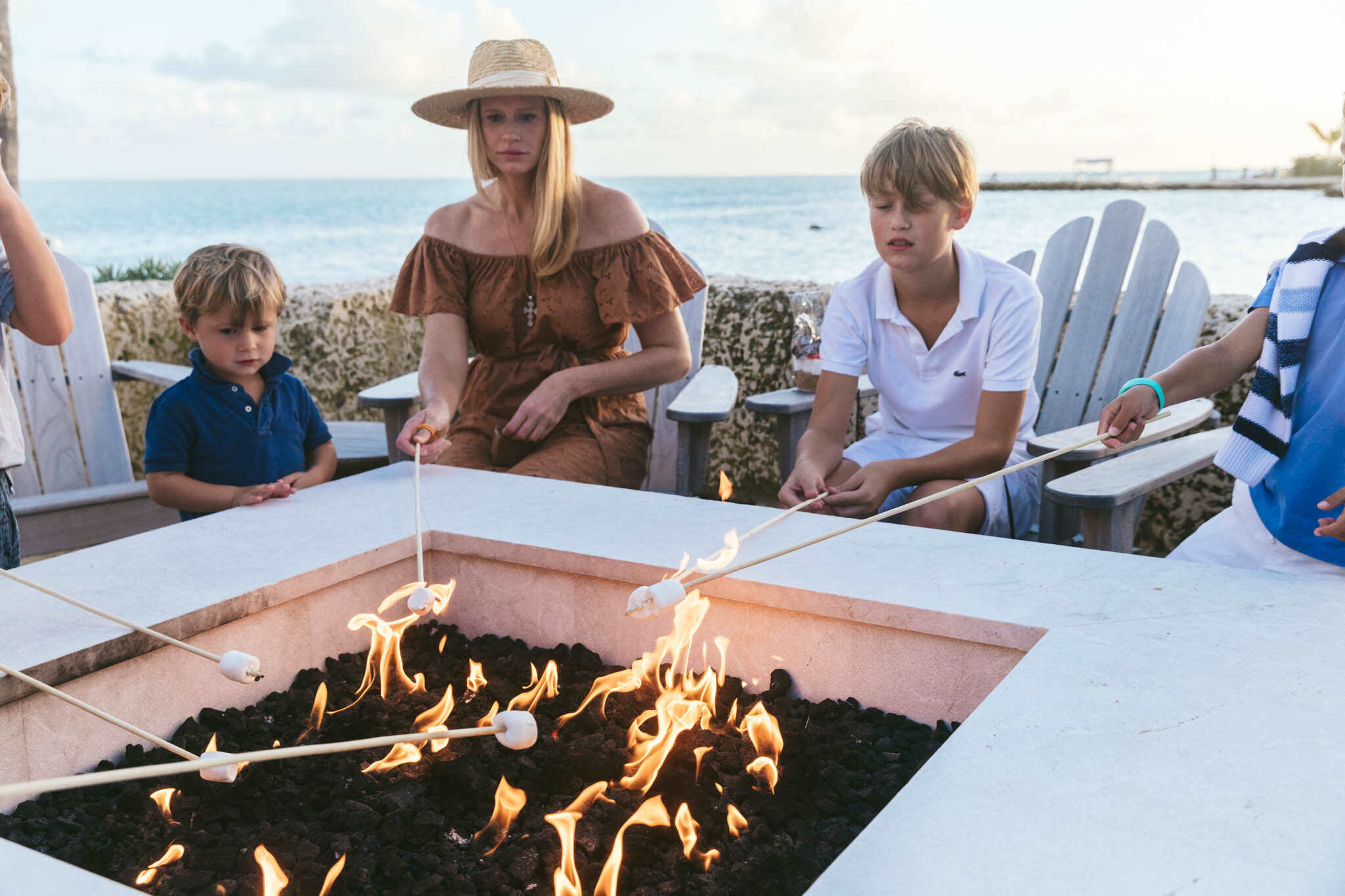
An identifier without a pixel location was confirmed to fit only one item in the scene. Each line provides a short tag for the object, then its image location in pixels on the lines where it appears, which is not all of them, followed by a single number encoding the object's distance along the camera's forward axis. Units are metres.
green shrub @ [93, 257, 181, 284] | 5.99
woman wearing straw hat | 2.75
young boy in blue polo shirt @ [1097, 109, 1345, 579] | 1.79
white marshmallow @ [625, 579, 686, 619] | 1.32
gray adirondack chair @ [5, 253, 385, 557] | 3.40
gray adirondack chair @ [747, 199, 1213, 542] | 3.20
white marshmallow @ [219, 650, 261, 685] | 1.17
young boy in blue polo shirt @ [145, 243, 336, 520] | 2.48
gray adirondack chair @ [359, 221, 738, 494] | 2.90
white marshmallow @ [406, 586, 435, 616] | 1.52
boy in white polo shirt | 2.34
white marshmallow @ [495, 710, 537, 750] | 1.01
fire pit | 0.97
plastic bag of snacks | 3.27
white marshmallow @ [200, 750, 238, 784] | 1.01
